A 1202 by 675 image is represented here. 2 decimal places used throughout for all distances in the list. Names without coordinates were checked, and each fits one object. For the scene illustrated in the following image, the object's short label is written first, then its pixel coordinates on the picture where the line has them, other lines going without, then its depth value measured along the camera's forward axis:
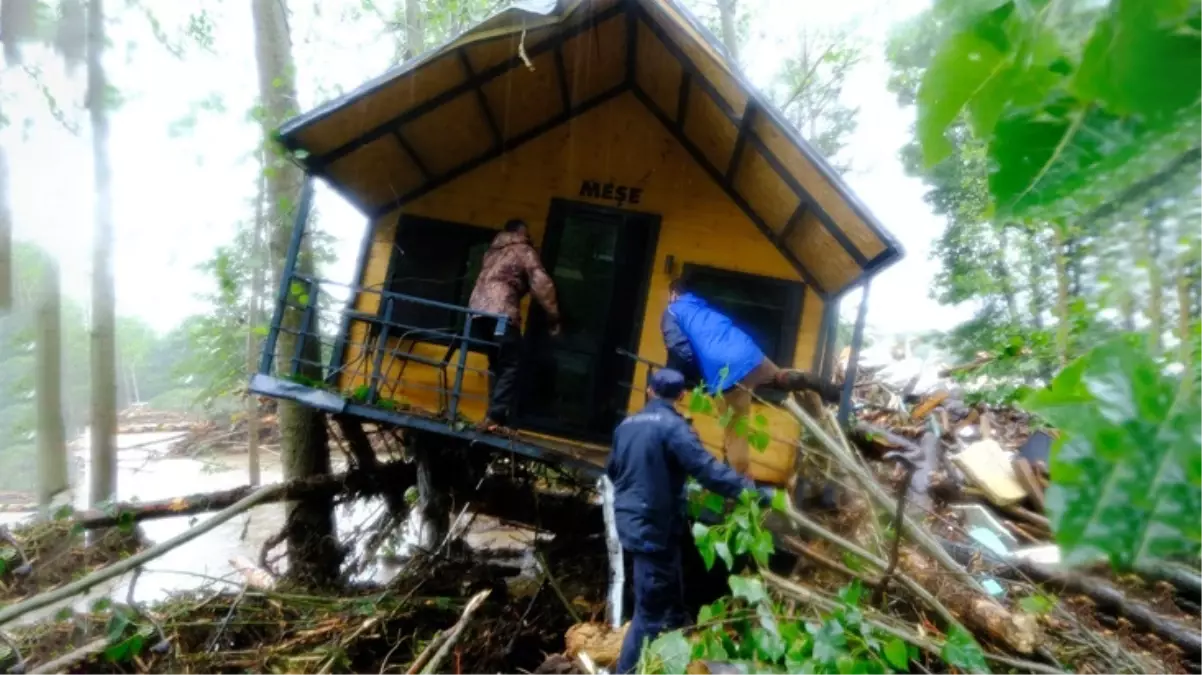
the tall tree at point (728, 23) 14.91
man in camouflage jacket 6.47
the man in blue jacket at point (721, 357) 5.87
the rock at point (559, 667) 4.39
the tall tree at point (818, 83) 10.36
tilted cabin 6.44
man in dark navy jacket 4.73
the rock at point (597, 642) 4.69
